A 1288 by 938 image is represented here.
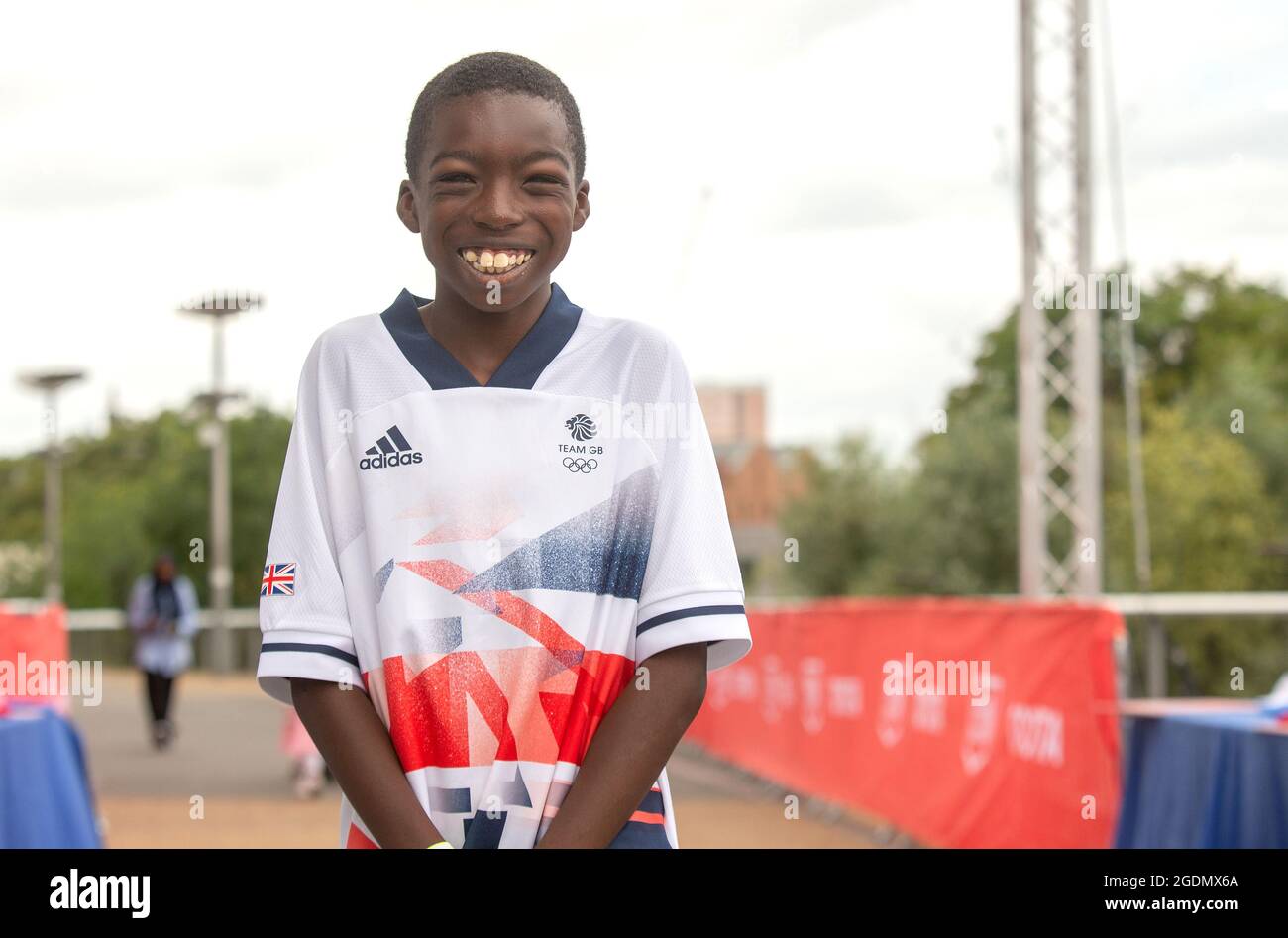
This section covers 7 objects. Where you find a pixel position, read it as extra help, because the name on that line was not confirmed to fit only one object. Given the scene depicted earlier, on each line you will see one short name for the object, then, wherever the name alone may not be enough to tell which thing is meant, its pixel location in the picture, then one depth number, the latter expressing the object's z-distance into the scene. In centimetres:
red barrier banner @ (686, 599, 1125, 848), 736
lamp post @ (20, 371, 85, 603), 2150
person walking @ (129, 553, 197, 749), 1589
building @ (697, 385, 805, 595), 2642
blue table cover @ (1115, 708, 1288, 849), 527
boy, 162
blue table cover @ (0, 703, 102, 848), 589
